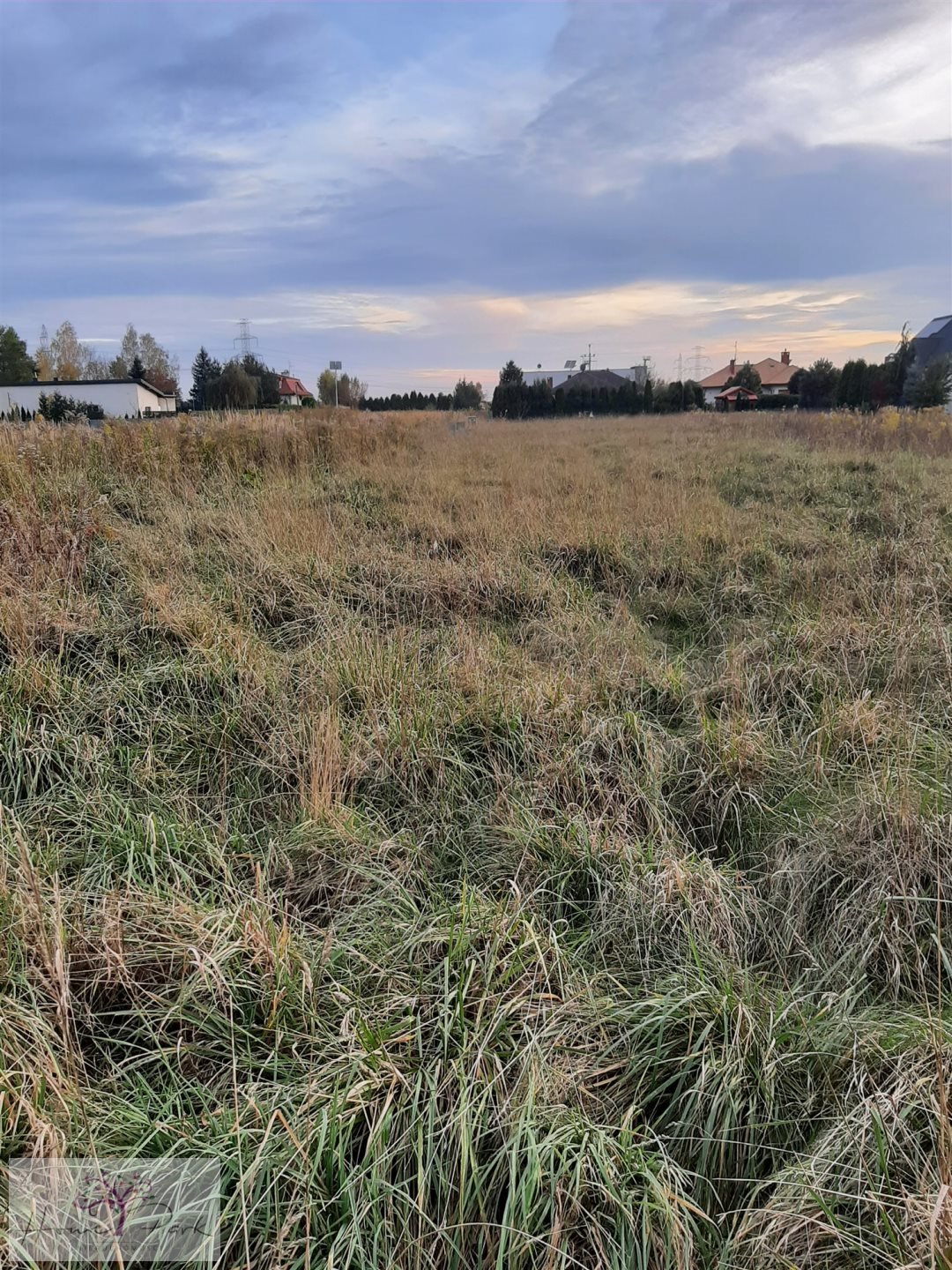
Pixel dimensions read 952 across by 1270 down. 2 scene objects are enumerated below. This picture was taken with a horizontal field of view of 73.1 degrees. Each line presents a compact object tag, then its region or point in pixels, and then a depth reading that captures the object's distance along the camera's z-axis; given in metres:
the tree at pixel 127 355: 66.57
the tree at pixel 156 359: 68.19
